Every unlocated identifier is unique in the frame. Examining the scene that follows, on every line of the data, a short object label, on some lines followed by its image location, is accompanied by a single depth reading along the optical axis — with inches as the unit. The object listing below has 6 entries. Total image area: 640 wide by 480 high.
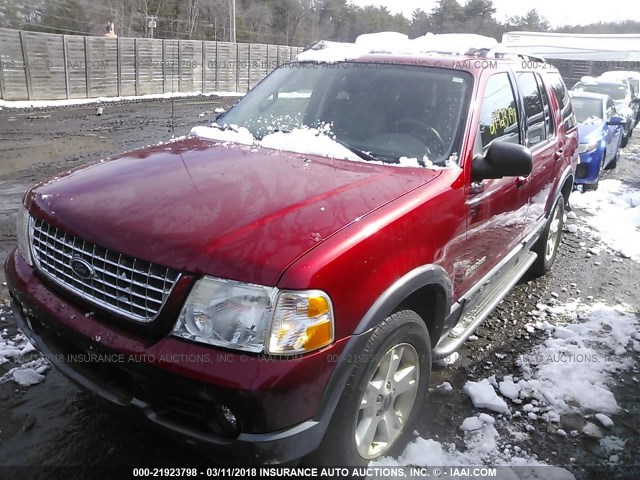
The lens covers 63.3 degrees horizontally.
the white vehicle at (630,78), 705.2
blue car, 322.0
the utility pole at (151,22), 1495.4
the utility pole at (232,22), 1340.6
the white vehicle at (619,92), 537.0
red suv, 73.7
